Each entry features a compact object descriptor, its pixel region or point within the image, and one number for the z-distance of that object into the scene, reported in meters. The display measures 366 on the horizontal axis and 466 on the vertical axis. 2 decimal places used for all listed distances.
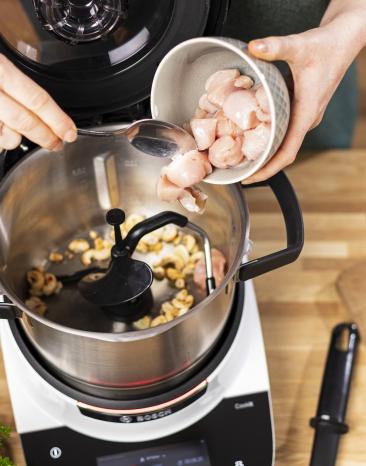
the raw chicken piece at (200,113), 0.83
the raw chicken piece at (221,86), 0.79
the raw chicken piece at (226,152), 0.79
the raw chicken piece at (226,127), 0.80
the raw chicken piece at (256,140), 0.77
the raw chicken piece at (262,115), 0.76
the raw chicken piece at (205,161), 0.81
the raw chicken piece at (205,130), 0.81
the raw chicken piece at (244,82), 0.78
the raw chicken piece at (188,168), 0.80
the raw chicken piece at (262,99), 0.75
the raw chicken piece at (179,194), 0.84
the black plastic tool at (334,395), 0.95
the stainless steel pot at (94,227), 0.77
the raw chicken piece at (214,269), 0.92
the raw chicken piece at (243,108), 0.76
